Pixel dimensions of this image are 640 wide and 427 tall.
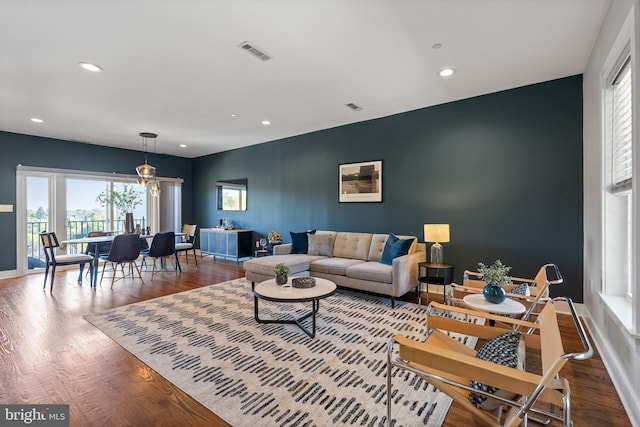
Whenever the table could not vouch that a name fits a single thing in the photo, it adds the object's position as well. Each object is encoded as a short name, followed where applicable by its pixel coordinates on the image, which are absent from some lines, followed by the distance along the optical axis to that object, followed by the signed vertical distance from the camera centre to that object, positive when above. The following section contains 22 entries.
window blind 2.13 +0.63
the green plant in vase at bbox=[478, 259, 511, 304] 2.55 -0.62
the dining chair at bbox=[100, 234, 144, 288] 4.90 -0.64
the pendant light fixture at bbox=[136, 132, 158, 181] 5.62 +0.78
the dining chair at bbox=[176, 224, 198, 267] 6.47 -0.60
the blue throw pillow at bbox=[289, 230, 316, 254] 5.30 -0.55
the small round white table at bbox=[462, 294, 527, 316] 2.37 -0.79
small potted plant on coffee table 3.28 -0.68
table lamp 3.91 -0.30
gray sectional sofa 3.88 -0.76
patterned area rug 1.89 -1.24
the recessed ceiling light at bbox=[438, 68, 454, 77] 3.33 +1.60
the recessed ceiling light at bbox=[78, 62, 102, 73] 3.11 +1.55
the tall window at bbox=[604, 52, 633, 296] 2.26 +0.14
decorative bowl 3.24 -0.77
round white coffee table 2.92 -0.83
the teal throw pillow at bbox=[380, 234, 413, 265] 4.16 -0.52
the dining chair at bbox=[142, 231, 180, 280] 5.47 -0.64
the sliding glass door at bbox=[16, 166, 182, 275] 5.89 +0.11
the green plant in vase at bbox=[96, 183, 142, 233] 7.07 +0.33
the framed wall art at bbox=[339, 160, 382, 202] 5.11 +0.55
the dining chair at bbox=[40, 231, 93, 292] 4.86 -0.76
